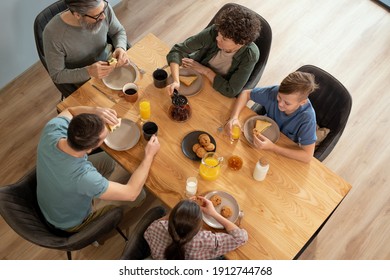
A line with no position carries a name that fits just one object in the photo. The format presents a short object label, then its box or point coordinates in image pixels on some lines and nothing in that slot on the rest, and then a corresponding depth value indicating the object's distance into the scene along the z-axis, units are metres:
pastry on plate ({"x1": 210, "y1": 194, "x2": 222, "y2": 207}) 2.17
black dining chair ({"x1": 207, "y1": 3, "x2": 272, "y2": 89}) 2.80
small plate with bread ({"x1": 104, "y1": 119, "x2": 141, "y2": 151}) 2.35
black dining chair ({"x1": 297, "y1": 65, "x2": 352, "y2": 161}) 2.56
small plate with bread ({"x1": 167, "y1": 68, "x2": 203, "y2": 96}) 2.54
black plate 2.31
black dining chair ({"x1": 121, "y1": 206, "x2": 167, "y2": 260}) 2.12
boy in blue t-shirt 2.21
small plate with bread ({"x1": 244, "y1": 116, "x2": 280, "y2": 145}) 2.38
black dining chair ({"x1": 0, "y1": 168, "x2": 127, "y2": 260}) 2.05
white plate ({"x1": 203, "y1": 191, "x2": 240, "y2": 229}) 2.13
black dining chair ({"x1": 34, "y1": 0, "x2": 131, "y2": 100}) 2.71
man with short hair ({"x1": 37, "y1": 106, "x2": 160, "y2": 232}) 1.97
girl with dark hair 1.83
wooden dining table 2.12
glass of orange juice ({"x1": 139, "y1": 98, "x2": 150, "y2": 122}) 2.38
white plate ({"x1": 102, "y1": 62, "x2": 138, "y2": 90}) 2.56
